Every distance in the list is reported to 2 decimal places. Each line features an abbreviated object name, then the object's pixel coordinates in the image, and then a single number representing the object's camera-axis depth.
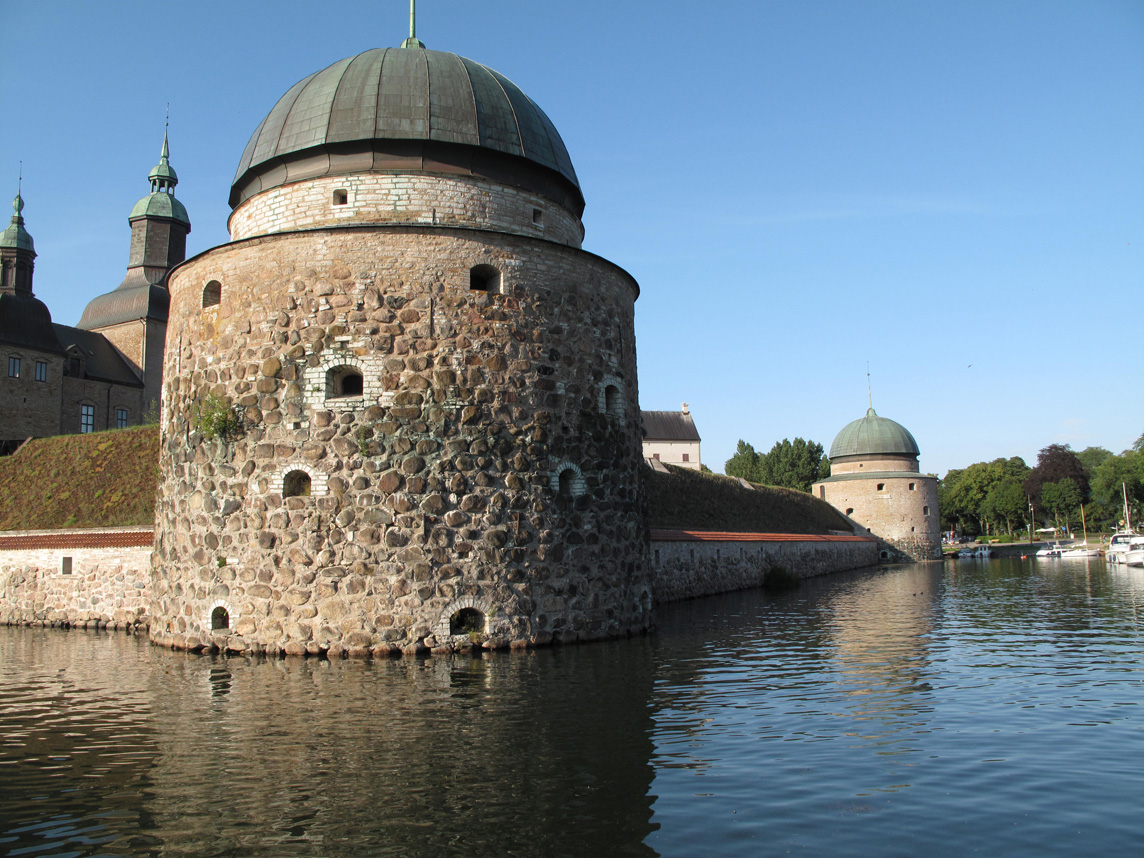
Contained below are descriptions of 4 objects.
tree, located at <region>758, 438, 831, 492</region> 71.69
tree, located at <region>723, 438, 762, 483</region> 74.19
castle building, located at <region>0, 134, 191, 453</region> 35.66
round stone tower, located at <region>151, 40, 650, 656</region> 12.98
